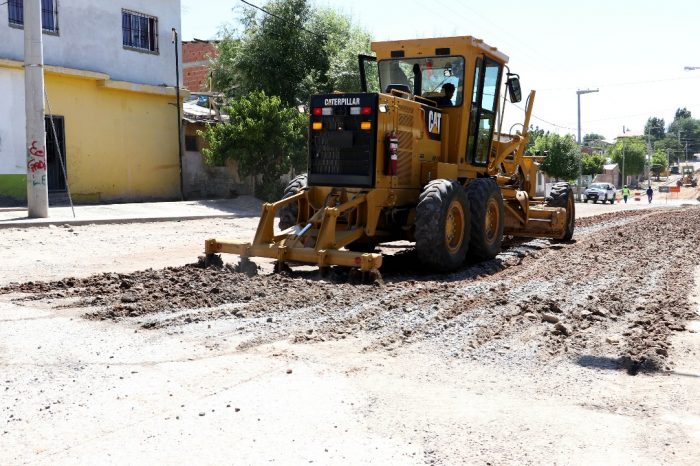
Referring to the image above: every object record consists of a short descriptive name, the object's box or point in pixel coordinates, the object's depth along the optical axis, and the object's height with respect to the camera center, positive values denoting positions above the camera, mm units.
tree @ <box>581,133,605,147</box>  156150 +4815
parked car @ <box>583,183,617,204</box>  49031 -2222
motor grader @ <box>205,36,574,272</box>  10039 -201
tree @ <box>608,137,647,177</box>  97825 +378
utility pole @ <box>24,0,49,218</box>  16281 +550
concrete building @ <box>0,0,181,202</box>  19859 +1414
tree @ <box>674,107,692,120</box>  193375 +12373
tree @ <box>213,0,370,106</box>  27328 +3614
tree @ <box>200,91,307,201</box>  23239 +389
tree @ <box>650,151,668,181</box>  119750 -378
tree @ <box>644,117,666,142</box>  164050 +7389
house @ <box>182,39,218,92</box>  43031 +5173
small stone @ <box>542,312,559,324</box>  7184 -1537
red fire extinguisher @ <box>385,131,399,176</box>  10289 +8
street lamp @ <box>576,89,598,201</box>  52950 +4220
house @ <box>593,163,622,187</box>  97625 -1931
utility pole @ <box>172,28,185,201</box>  24516 +1131
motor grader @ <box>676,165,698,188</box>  97250 -2586
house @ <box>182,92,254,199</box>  25391 -879
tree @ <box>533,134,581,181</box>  58844 -10
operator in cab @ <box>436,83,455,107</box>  11844 +934
